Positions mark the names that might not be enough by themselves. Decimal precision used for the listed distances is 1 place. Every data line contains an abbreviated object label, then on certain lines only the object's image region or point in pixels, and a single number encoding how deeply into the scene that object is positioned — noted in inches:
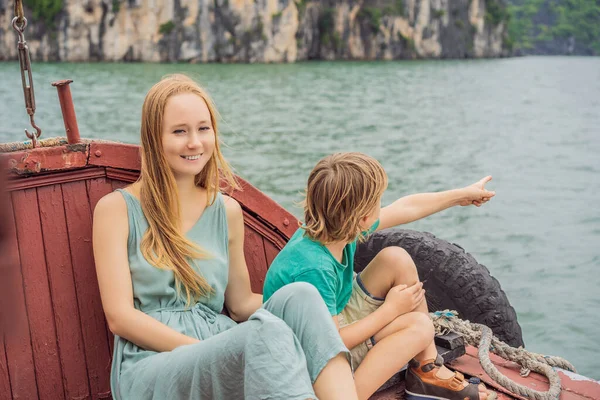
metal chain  85.7
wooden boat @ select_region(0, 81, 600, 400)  88.4
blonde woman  69.5
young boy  85.7
